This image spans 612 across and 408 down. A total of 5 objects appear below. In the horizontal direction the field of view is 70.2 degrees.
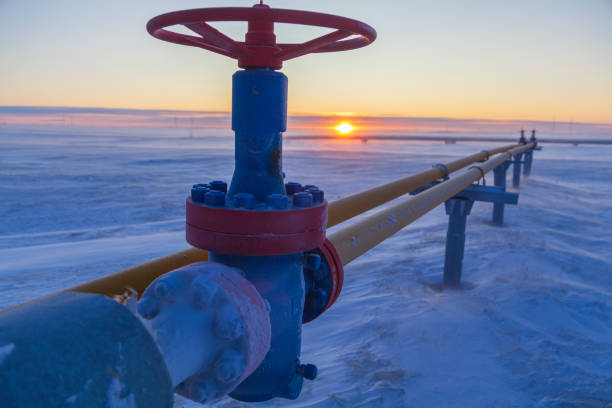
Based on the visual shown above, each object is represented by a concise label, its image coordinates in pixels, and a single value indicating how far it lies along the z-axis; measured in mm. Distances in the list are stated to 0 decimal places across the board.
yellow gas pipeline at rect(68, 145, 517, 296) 1059
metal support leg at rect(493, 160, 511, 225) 6871
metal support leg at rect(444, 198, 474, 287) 4199
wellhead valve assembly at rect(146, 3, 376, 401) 951
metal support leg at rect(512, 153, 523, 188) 10633
